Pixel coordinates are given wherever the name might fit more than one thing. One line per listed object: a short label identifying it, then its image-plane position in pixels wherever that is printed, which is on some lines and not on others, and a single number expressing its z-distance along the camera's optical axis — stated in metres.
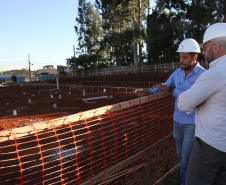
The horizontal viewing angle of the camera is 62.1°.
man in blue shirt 2.48
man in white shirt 1.50
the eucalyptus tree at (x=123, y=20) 30.86
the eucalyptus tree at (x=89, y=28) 42.97
